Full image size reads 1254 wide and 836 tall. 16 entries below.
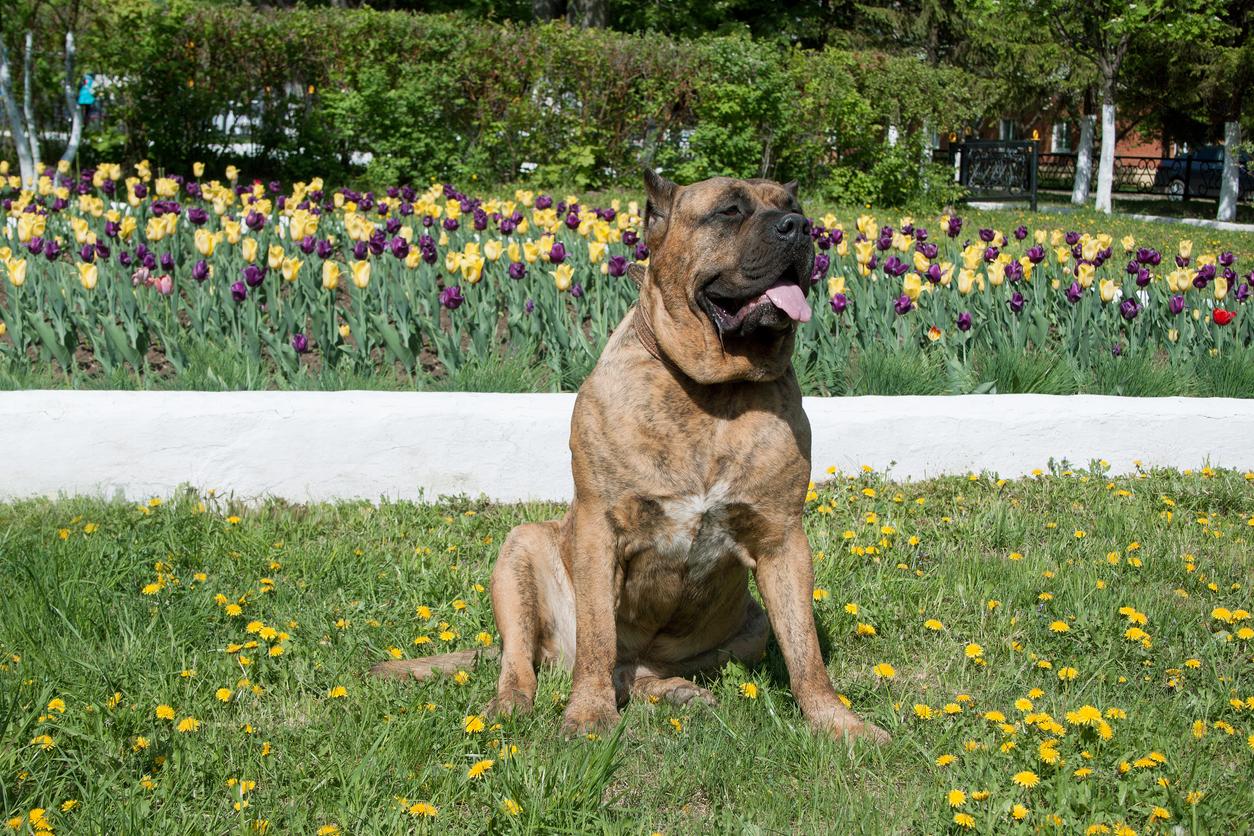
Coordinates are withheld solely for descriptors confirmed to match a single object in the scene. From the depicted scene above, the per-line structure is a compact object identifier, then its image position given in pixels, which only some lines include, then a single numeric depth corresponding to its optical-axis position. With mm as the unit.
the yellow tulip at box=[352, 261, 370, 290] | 5906
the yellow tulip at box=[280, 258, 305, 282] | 5887
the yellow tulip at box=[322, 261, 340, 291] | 5936
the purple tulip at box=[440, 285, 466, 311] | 5715
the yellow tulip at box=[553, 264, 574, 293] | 6023
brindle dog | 3000
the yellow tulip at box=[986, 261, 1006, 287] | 6398
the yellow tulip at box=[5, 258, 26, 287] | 5820
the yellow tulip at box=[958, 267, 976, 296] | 6281
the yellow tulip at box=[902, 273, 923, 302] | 6121
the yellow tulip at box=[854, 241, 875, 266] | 6549
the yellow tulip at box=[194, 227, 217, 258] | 6082
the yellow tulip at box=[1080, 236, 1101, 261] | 6723
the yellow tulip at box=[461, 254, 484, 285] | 6078
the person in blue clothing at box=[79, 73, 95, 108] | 11164
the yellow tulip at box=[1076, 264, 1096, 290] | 6379
